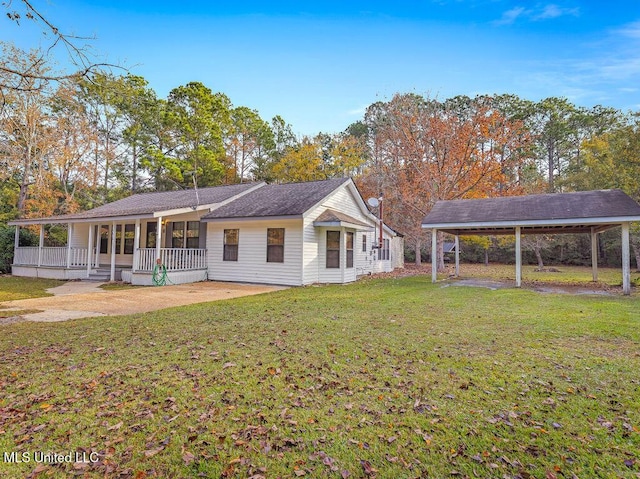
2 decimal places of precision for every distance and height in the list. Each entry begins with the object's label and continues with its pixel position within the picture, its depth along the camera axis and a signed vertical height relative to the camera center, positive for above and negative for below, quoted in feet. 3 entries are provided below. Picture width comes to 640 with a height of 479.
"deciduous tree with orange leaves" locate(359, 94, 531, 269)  69.26 +20.01
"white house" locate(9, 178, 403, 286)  44.86 +1.14
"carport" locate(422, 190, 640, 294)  36.06 +4.29
